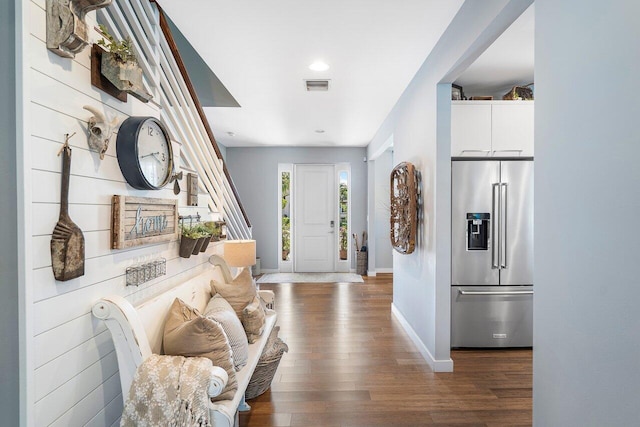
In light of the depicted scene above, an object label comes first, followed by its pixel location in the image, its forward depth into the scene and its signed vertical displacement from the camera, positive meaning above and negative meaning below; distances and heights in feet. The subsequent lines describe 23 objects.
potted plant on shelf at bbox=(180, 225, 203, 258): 7.27 -0.63
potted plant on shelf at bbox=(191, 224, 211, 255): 7.63 -0.57
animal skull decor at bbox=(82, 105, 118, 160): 4.63 +1.13
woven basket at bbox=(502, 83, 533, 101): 10.40 +3.78
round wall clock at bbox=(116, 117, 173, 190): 5.26 +1.01
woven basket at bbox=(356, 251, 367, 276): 22.08 -3.30
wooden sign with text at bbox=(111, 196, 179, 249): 5.11 -0.16
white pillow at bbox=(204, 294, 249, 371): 6.10 -2.25
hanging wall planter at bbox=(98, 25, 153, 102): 4.91 +2.22
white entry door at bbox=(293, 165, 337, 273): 23.26 -0.63
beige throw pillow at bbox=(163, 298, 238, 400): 5.12 -2.04
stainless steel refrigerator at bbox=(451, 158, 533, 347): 10.13 -1.16
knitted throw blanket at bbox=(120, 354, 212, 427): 4.42 -2.50
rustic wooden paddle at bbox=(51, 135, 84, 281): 4.04 -0.36
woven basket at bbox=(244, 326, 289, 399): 7.79 -3.71
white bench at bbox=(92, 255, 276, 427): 4.63 -1.90
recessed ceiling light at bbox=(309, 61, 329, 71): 9.92 +4.46
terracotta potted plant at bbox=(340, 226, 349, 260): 23.41 -2.03
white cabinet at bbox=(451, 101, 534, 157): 10.19 +2.70
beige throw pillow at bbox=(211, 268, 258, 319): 7.72 -1.85
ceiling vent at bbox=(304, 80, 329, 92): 11.36 +4.45
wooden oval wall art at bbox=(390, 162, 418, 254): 10.76 +0.20
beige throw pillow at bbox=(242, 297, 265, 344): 7.30 -2.42
